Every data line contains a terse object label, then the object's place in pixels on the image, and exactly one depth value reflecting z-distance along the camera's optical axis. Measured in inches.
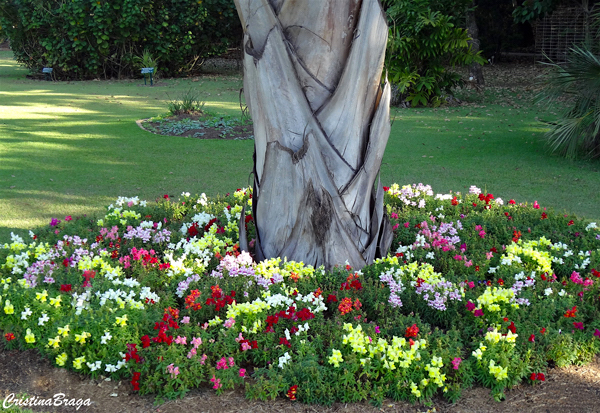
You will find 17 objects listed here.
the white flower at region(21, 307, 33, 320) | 126.2
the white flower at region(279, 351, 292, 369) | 114.7
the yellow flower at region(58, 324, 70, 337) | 118.4
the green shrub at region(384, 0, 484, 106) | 481.7
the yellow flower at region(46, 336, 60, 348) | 118.8
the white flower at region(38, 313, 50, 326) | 123.9
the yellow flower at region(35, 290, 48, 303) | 129.8
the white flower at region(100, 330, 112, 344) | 117.9
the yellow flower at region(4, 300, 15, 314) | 128.3
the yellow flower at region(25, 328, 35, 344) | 122.0
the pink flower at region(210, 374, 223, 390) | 111.1
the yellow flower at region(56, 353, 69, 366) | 118.4
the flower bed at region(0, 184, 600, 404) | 113.5
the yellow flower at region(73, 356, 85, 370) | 115.7
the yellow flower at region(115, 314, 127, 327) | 120.2
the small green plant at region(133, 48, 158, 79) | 671.2
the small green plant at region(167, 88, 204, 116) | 438.7
